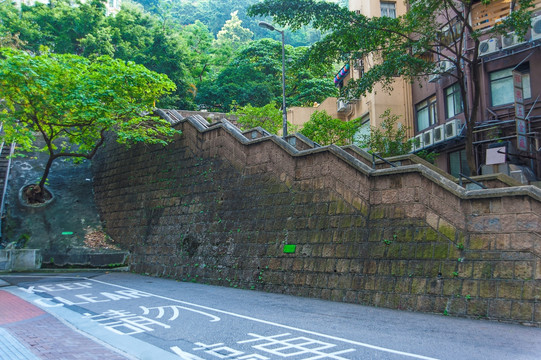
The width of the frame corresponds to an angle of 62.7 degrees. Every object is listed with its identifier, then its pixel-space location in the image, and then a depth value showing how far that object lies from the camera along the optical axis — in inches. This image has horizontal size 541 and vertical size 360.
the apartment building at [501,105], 689.0
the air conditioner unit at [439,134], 815.7
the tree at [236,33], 2510.1
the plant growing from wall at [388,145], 739.4
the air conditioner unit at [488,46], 732.0
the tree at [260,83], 1509.6
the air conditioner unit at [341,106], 1198.9
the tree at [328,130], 786.2
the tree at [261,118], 924.6
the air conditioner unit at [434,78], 822.8
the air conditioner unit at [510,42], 695.7
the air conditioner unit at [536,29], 662.5
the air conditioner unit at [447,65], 777.6
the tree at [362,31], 618.8
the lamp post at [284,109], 714.8
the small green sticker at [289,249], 475.2
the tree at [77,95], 626.2
